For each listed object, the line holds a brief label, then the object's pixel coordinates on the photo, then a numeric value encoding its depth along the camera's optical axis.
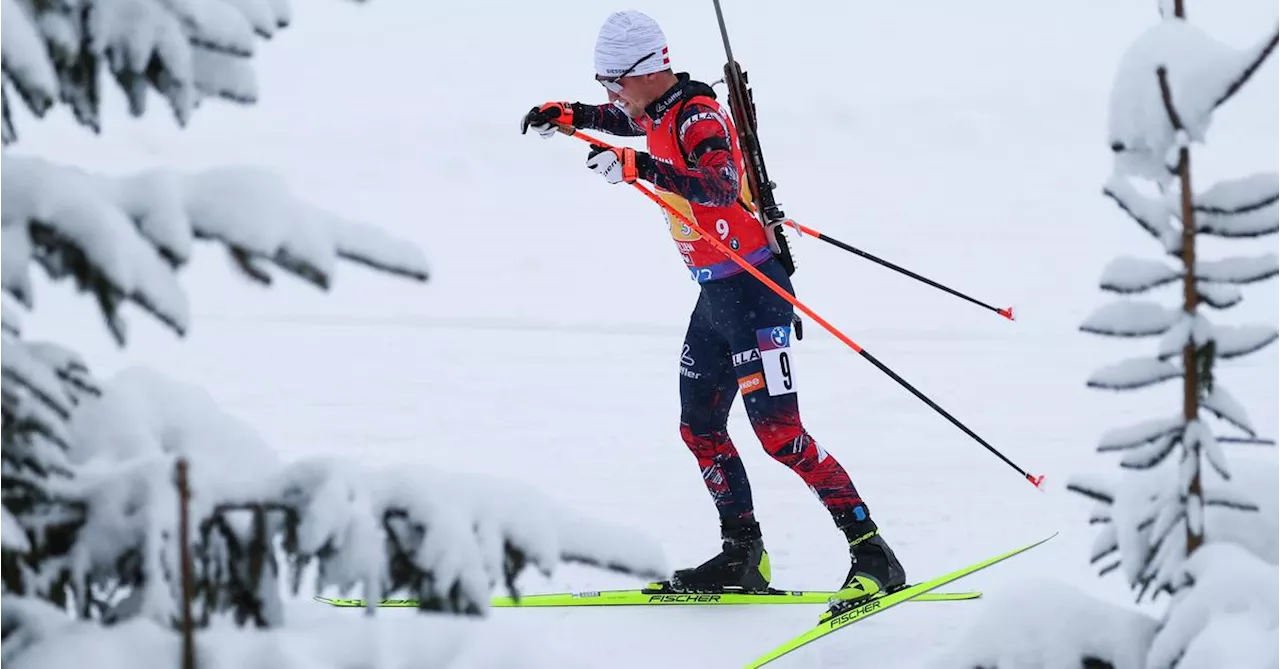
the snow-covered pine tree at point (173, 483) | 17.52
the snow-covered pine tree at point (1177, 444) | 18.25
